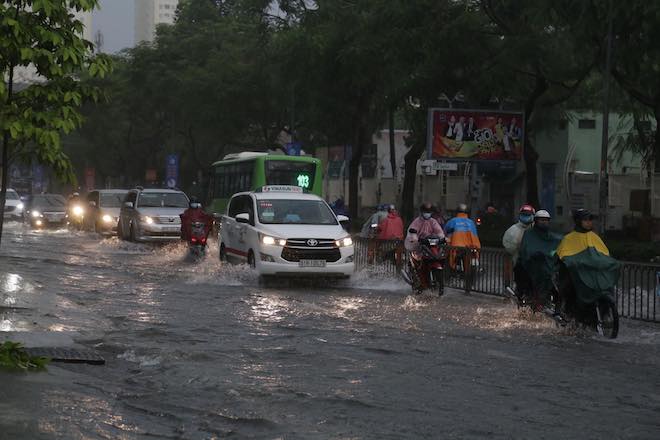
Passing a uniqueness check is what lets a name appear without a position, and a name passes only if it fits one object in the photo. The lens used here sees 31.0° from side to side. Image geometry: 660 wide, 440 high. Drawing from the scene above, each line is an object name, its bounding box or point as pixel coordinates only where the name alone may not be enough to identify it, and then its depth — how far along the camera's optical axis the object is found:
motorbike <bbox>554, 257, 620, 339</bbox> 14.17
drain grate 10.88
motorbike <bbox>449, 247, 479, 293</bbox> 21.27
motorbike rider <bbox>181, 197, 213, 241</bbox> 28.95
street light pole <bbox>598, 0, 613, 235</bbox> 30.52
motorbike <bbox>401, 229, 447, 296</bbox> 20.08
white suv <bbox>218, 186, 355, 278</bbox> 21.36
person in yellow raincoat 14.17
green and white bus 36.91
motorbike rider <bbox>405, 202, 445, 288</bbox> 20.22
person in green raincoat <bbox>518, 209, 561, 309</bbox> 15.63
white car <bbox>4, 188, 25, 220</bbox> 57.56
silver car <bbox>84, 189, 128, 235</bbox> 41.75
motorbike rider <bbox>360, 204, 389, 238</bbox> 28.22
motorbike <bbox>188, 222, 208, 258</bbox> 28.86
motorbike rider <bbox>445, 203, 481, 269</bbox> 21.72
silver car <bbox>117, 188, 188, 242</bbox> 34.28
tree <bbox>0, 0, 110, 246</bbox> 9.67
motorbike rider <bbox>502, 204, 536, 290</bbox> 16.77
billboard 36.84
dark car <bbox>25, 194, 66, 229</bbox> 52.19
